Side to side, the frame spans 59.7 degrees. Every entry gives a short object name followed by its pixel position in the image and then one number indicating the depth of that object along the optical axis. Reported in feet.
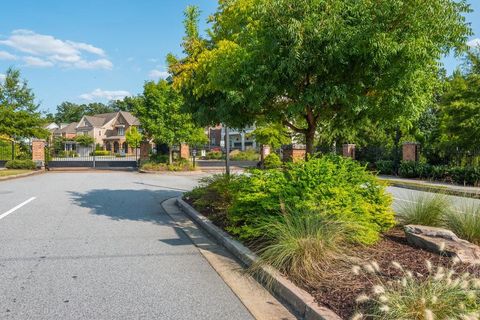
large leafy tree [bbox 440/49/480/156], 64.23
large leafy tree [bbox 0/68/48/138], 107.96
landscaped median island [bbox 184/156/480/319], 11.93
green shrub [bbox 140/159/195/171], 97.81
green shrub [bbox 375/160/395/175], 88.38
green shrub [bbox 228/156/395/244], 20.44
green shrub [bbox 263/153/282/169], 98.20
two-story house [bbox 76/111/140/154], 266.98
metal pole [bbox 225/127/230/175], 44.80
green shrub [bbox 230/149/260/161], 155.92
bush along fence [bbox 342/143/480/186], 67.21
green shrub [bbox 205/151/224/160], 173.76
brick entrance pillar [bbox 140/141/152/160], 114.01
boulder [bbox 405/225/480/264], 17.25
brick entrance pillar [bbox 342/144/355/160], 102.73
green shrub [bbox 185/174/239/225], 29.99
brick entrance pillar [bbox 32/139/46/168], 104.94
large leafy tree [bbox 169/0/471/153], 20.57
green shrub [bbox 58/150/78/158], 225.89
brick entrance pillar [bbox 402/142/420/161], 84.02
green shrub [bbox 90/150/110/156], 250.78
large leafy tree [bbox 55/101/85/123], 414.21
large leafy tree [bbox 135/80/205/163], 97.30
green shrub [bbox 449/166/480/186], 64.72
